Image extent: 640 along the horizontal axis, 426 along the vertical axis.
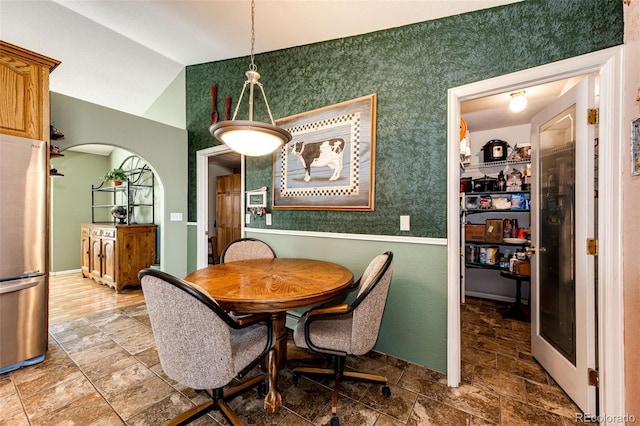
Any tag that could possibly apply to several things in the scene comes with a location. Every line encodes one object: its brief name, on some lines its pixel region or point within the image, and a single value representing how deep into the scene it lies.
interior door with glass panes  1.54
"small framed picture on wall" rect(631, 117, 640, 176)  1.20
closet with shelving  3.35
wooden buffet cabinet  3.85
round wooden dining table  1.31
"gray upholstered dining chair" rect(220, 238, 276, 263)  2.55
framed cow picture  2.22
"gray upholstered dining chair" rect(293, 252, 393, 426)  1.41
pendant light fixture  1.54
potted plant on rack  4.39
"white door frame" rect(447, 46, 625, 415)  1.35
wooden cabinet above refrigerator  1.91
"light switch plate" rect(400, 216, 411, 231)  2.02
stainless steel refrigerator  1.87
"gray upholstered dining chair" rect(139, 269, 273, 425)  1.08
